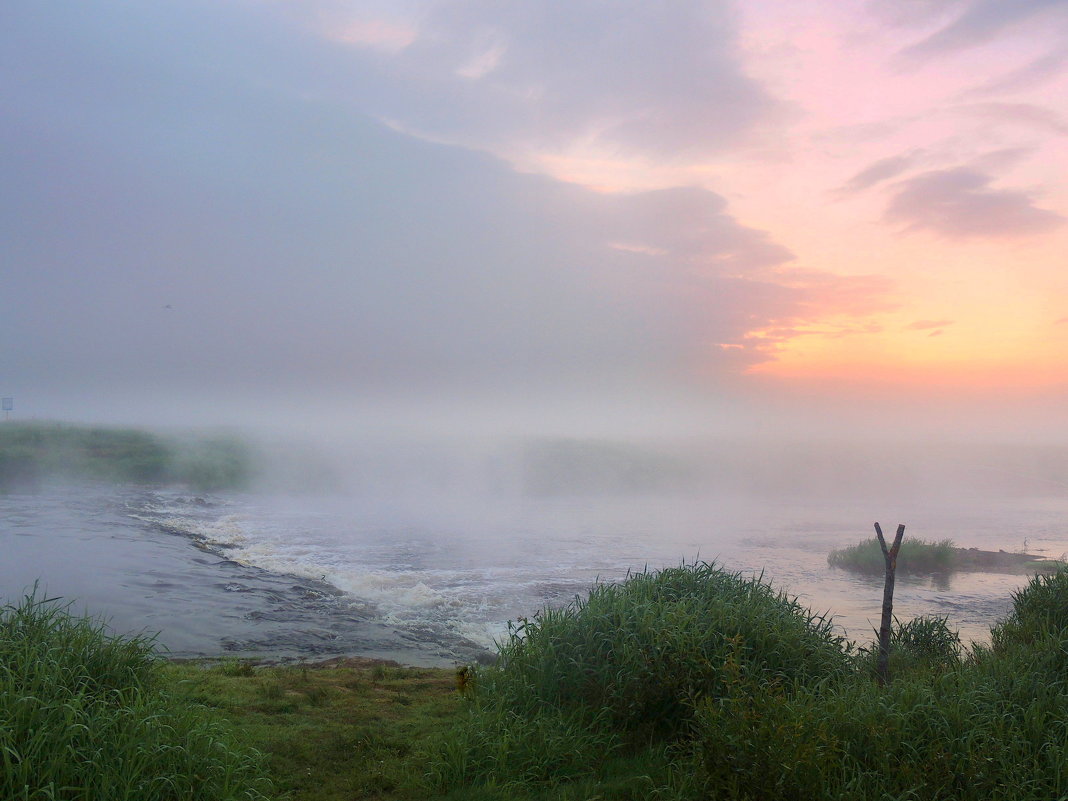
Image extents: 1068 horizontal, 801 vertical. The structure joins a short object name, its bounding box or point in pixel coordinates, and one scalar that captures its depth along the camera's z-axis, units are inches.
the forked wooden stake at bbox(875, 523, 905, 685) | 265.4
